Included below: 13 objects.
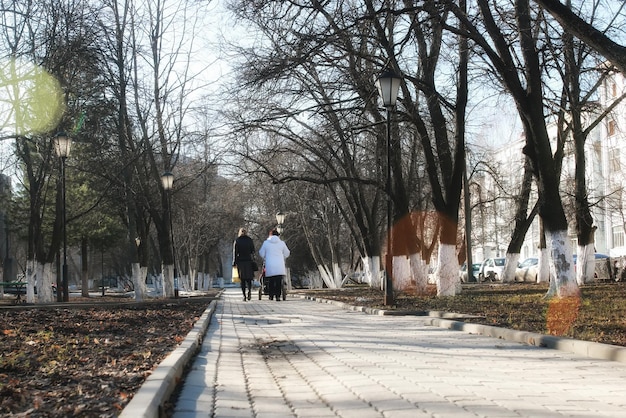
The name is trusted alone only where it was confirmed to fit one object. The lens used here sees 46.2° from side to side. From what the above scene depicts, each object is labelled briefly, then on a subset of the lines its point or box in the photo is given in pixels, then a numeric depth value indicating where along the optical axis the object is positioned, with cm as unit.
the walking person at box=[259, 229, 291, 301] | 2033
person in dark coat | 2062
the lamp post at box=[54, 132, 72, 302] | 2175
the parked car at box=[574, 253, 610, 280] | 3259
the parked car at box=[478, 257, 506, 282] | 4725
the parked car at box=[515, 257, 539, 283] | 3856
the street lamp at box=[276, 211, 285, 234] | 3637
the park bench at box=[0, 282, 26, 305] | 3306
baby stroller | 2247
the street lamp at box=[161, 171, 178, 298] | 2622
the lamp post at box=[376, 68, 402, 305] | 1605
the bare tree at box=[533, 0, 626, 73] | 949
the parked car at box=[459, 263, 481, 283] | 5055
